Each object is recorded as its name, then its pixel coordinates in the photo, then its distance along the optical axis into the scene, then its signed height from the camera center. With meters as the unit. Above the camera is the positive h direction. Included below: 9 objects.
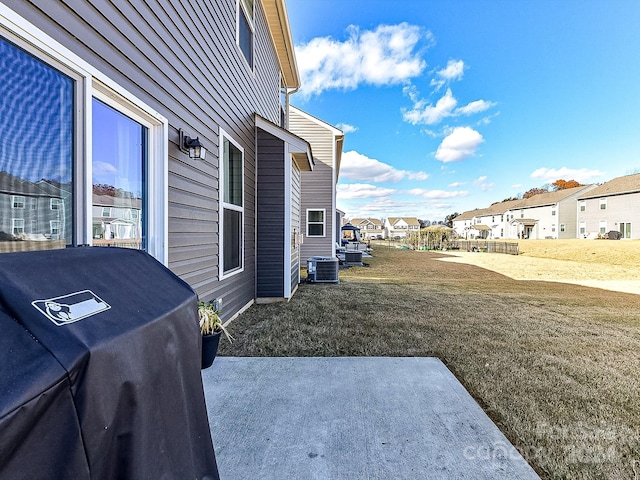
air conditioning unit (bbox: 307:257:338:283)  8.48 -0.96
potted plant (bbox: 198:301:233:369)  2.78 -0.88
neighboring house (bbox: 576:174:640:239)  26.34 +2.42
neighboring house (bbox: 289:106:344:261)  12.35 +1.74
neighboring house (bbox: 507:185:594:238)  34.22 +2.34
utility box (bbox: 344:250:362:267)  13.72 -0.98
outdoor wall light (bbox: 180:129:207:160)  3.23 +0.91
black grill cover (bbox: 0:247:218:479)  0.69 -0.36
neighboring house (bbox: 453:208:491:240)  48.50 +2.00
